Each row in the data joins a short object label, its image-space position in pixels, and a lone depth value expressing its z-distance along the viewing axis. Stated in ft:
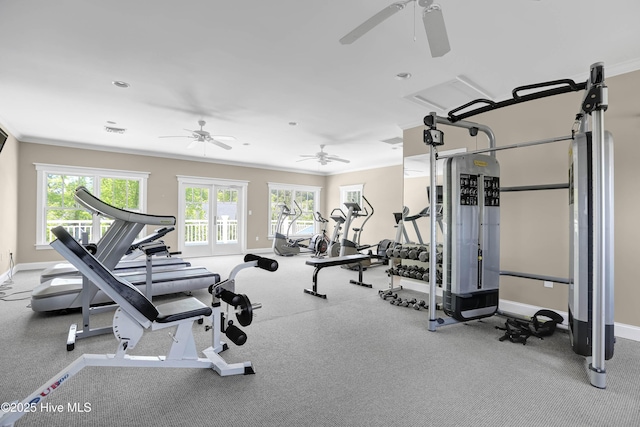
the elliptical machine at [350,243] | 21.00
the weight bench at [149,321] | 4.92
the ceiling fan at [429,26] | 5.78
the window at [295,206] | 30.25
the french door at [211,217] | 25.45
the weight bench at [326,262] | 13.70
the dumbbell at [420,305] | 12.15
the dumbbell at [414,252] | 13.87
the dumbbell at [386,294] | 13.62
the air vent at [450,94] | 11.37
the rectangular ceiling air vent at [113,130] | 16.92
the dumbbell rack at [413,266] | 13.31
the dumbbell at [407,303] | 12.43
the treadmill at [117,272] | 8.07
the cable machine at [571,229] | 6.68
